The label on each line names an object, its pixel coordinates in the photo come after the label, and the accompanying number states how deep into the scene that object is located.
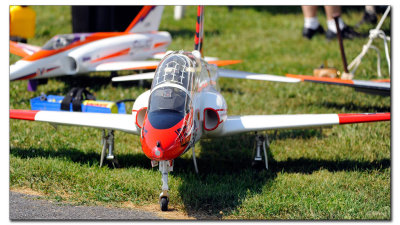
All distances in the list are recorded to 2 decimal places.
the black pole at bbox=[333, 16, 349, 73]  11.29
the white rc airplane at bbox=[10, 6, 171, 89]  11.19
